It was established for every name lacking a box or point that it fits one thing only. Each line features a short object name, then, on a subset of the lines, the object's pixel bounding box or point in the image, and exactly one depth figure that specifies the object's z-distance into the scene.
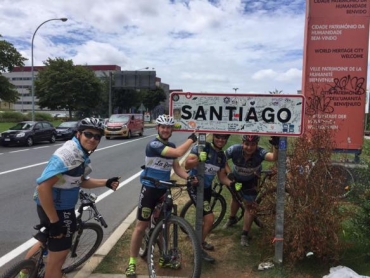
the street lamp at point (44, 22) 25.23
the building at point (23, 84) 115.81
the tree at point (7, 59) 22.56
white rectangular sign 3.95
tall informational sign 7.55
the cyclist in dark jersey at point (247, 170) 4.84
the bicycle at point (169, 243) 3.80
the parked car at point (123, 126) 27.19
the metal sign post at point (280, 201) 4.00
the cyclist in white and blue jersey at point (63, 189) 2.94
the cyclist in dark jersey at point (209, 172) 4.36
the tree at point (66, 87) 47.19
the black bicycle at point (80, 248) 3.35
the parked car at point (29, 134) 20.56
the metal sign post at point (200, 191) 4.13
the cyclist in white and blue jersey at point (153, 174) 3.95
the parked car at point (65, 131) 25.57
